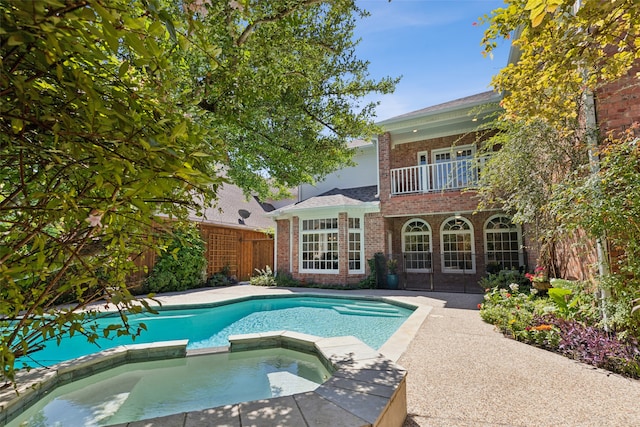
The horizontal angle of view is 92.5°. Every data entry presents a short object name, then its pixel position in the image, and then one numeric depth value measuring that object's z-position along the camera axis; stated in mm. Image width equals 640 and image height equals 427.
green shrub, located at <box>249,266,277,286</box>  13680
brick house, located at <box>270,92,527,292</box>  11516
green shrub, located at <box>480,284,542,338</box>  5252
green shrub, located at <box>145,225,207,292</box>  11398
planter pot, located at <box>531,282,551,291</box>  7060
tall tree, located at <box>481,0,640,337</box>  2398
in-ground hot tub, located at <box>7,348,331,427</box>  3295
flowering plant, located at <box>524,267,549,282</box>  7026
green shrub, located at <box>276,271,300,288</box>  13227
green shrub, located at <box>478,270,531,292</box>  9288
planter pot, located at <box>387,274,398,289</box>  11875
